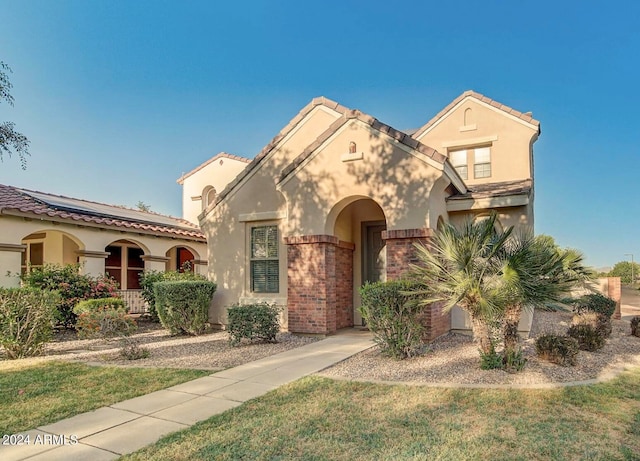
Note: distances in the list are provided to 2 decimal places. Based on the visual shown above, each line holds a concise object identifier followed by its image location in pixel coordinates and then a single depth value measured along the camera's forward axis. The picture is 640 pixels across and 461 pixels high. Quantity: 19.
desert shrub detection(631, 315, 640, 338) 10.86
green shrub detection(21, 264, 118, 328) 12.07
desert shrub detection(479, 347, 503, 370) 6.77
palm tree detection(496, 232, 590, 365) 6.59
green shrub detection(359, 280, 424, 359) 7.73
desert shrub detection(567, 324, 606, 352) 8.57
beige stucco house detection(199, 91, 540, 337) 9.80
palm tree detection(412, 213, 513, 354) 6.73
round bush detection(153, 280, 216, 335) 11.39
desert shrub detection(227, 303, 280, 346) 9.49
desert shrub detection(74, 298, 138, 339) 10.12
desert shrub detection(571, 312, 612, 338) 9.56
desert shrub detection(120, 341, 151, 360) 8.30
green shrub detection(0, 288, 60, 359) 8.41
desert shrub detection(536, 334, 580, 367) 7.03
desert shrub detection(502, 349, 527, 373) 6.66
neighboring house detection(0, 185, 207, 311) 12.38
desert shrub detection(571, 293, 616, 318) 10.41
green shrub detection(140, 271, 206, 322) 14.10
